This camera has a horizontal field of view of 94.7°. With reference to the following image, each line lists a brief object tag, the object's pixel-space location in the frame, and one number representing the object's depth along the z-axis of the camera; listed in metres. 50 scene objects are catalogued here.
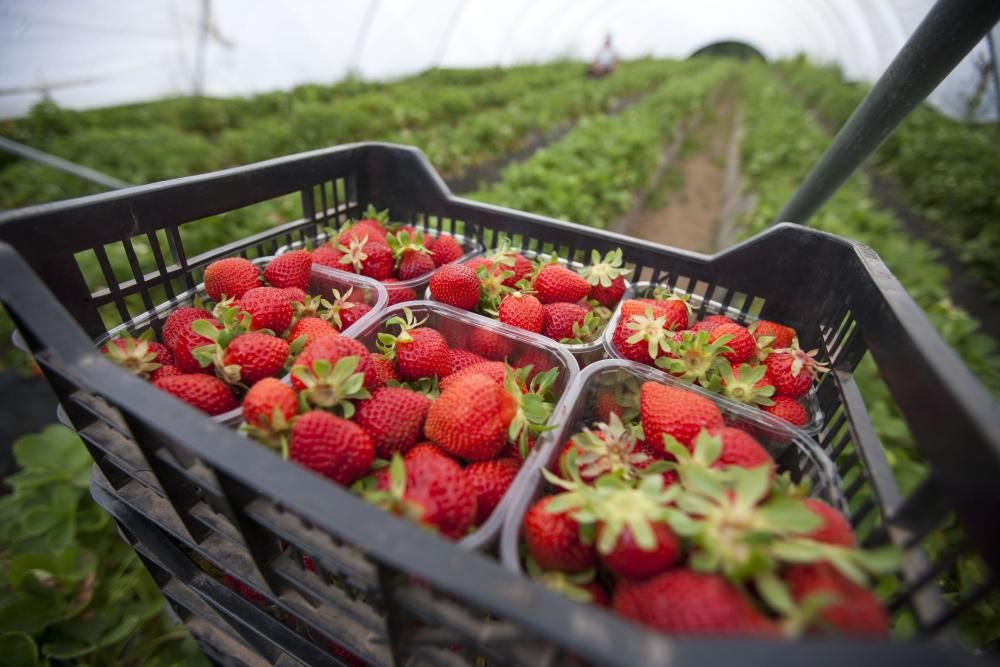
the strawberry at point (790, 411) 0.24
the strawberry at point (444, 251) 0.36
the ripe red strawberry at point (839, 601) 0.13
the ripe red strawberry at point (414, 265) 0.34
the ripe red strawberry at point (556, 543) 0.17
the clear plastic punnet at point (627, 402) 0.19
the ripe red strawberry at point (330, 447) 0.18
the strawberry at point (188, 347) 0.24
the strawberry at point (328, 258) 0.33
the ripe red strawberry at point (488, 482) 0.21
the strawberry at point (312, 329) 0.26
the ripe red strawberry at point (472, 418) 0.21
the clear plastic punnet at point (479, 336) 0.27
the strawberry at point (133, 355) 0.22
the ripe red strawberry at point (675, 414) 0.22
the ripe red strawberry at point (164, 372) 0.23
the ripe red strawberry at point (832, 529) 0.17
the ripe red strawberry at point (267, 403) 0.19
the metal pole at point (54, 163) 0.66
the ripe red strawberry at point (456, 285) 0.30
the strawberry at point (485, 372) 0.25
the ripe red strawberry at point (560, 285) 0.31
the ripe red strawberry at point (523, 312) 0.29
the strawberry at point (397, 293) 0.32
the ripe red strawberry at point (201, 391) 0.21
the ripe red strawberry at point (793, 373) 0.25
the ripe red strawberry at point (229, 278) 0.28
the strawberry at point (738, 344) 0.26
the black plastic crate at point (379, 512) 0.11
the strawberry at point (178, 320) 0.25
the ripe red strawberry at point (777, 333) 0.28
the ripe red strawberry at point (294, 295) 0.28
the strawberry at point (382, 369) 0.25
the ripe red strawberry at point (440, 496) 0.17
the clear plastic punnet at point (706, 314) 0.25
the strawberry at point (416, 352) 0.26
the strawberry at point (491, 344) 0.29
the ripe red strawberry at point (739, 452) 0.19
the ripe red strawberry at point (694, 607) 0.14
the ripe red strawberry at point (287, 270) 0.30
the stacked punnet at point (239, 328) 0.22
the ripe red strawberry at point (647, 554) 0.16
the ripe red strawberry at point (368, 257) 0.33
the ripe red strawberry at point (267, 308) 0.25
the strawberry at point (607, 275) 0.32
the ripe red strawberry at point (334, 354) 0.22
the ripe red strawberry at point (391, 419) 0.21
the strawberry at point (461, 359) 0.27
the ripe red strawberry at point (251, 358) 0.22
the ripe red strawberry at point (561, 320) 0.30
